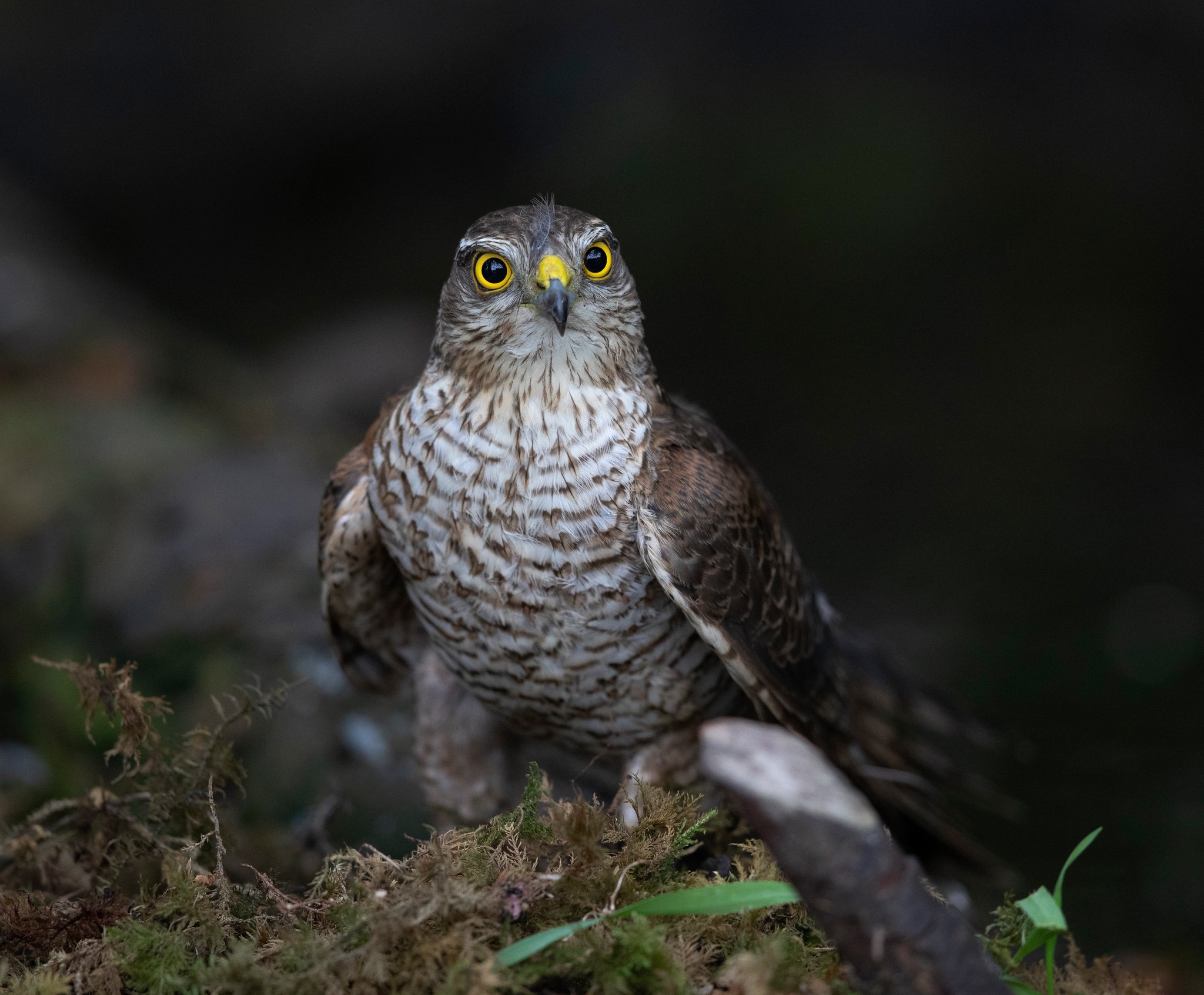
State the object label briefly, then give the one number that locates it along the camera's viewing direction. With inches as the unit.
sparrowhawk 231.0
